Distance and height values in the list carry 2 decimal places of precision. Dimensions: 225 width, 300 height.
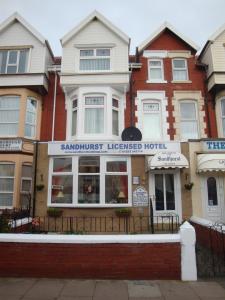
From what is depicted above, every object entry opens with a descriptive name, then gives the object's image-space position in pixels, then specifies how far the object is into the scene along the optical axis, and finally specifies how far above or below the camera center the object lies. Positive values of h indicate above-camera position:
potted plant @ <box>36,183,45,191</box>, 11.87 +0.63
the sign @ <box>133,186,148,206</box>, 11.79 +0.23
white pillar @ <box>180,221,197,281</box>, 6.27 -1.24
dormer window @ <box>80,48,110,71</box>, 15.53 +8.15
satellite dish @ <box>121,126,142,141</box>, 14.06 +3.53
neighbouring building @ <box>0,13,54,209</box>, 14.58 +5.85
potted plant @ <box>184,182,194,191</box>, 11.85 +0.67
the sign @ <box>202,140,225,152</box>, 12.41 +2.58
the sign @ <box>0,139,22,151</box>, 14.63 +3.06
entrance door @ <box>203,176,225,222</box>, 12.05 +0.15
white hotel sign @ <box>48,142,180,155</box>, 12.25 +2.43
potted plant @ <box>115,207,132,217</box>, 11.54 -0.46
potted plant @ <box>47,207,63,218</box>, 11.62 -0.46
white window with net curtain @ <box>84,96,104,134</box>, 14.56 +4.73
